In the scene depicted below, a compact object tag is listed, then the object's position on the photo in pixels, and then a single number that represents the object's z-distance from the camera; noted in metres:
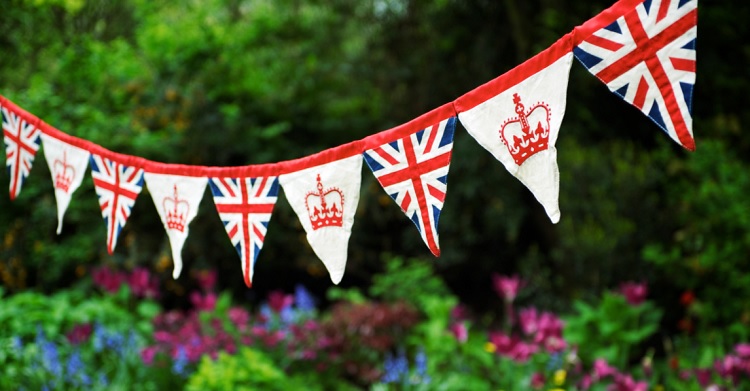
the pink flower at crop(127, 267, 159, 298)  4.18
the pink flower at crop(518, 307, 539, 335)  3.57
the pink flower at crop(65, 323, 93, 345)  3.63
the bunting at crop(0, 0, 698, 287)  1.58
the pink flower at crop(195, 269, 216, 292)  4.13
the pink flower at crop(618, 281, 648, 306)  3.66
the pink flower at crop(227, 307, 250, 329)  3.88
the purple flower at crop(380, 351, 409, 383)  3.44
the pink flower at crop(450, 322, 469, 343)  3.65
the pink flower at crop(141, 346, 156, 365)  3.50
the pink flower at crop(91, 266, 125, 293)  4.17
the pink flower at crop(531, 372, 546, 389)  3.27
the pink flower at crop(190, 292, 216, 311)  4.04
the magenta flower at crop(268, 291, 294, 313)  4.11
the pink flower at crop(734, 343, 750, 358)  3.15
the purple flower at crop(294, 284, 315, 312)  4.17
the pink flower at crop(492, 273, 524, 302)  3.84
